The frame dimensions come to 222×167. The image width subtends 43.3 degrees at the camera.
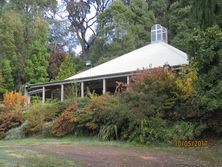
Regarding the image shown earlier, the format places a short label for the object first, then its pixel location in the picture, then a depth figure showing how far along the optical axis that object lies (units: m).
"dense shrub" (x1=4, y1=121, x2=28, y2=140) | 13.29
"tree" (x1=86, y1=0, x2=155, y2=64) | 28.35
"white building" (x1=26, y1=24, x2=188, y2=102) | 18.21
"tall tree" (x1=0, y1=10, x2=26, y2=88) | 29.43
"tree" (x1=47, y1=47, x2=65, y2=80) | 31.31
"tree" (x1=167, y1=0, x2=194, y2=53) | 25.13
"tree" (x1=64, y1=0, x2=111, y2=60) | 37.39
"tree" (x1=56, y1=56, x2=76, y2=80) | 29.49
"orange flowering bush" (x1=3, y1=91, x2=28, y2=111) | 15.38
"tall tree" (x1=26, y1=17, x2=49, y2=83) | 29.53
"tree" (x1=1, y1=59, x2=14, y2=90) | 28.85
